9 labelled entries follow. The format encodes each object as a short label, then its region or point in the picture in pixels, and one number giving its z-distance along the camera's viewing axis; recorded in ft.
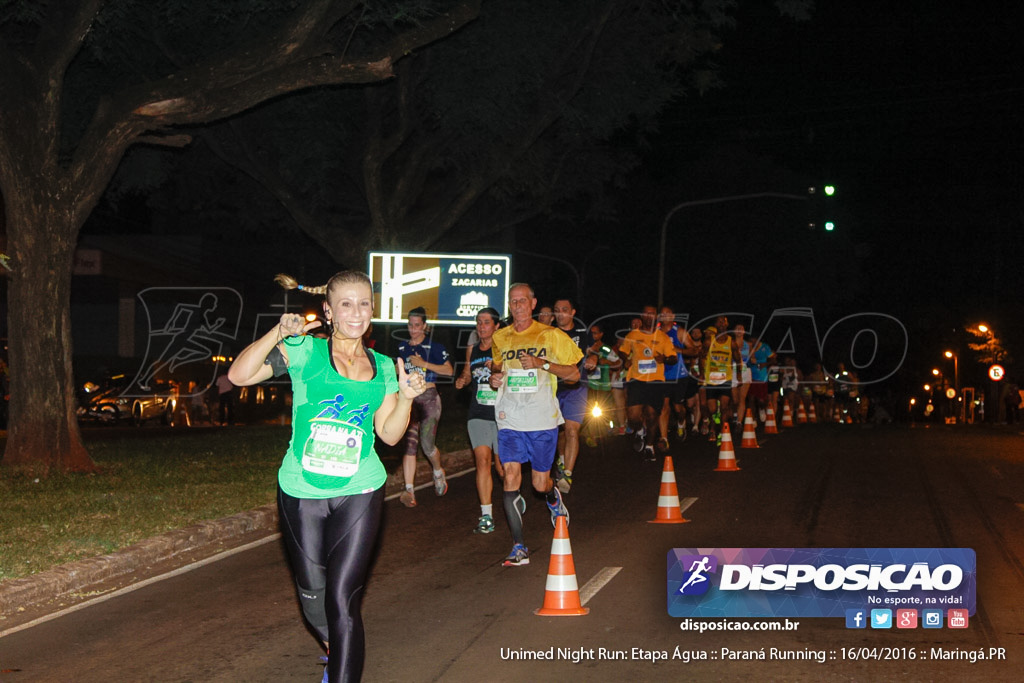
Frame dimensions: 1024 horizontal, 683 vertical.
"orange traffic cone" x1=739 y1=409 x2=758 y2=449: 67.67
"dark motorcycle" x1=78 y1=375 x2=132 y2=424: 102.17
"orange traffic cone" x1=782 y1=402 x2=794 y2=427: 93.81
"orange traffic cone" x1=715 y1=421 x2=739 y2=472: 54.03
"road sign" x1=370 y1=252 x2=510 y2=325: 90.74
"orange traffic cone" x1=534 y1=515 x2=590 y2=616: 24.61
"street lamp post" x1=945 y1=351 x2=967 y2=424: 237.86
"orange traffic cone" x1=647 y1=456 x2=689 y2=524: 37.99
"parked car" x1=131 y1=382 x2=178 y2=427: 105.60
